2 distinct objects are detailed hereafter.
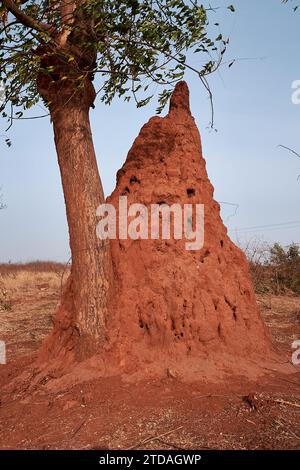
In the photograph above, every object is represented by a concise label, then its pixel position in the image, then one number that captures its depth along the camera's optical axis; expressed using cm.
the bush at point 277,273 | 1241
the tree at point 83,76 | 445
